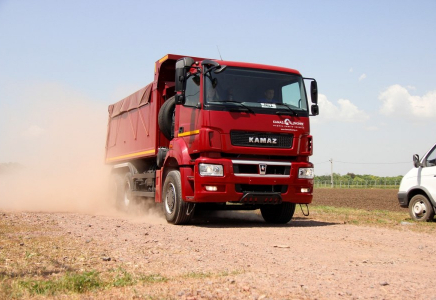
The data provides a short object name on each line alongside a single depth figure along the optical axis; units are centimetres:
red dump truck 1023
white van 1263
